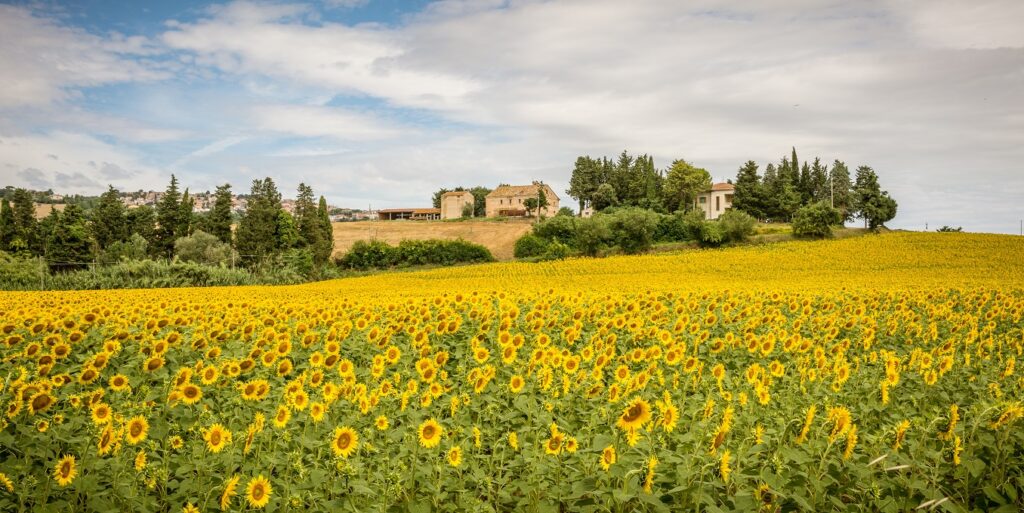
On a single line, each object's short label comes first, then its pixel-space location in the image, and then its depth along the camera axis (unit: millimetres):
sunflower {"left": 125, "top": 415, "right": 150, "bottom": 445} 3502
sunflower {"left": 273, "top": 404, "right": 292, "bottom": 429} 3898
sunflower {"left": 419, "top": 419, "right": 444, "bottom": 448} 3680
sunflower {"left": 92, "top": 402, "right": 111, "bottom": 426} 3756
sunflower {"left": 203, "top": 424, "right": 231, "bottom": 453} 3509
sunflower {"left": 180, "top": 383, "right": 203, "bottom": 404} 4315
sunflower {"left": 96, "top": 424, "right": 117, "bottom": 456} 3301
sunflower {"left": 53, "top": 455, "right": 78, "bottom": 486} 3232
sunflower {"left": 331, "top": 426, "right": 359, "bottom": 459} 3523
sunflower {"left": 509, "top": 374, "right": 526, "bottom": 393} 4727
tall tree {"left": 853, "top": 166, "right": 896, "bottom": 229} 72188
